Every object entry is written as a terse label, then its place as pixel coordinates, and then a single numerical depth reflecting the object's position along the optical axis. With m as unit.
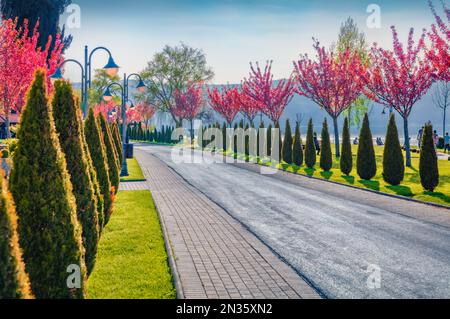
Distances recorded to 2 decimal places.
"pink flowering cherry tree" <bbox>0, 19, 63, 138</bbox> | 23.55
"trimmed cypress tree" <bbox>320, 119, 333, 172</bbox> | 25.70
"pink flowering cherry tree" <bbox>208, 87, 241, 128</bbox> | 55.54
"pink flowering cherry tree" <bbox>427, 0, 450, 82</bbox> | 22.48
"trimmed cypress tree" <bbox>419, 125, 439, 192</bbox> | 17.50
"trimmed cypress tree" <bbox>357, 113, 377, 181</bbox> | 21.44
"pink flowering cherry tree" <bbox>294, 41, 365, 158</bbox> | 37.31
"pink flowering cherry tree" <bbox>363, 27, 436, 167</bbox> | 29.56
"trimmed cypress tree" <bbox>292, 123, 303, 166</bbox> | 29.62
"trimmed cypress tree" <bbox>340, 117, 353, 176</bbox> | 23.44
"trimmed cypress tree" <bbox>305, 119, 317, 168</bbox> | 28.06
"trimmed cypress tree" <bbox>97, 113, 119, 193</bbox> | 13.79
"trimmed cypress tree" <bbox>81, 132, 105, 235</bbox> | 8.10
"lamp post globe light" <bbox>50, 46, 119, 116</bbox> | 16.52
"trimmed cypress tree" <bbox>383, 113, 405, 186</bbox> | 19.81
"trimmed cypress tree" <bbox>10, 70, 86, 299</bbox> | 4.93
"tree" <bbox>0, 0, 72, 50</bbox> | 40.75
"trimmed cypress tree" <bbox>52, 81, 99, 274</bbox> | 6.89
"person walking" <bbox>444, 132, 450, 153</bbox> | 41.88
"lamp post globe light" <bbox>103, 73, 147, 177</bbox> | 22.83
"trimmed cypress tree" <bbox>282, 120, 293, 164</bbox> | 31.12
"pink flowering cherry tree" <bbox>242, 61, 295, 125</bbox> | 45.19
